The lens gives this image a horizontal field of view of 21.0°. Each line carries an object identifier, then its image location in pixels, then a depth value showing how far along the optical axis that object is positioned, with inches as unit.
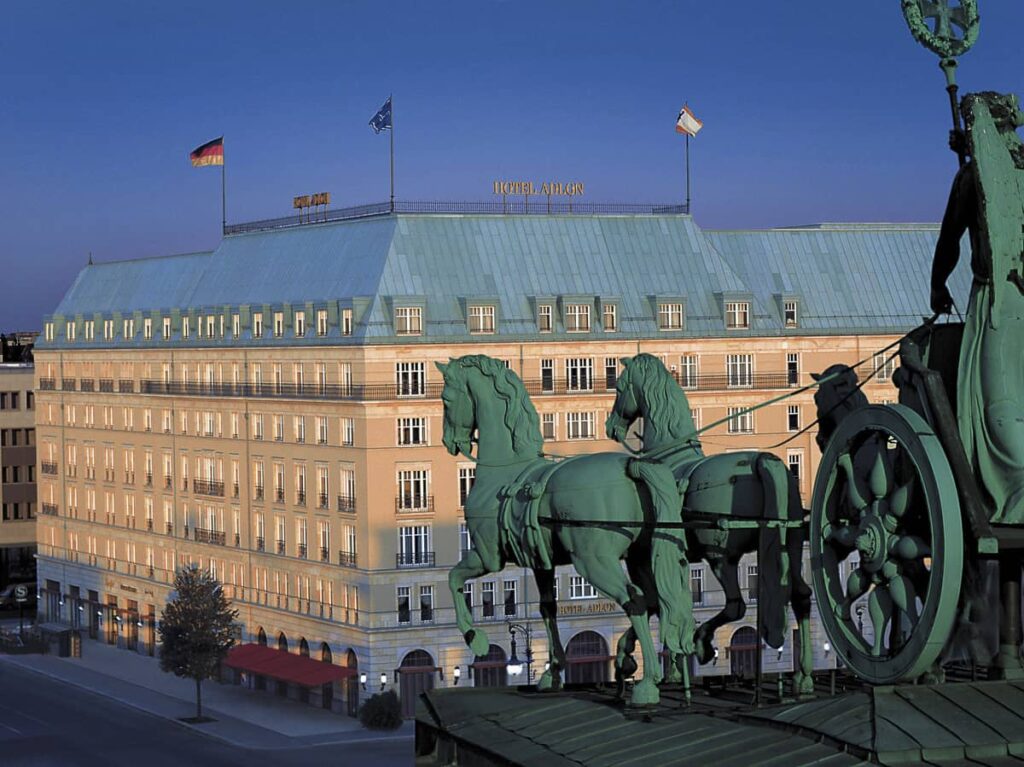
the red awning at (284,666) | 4714.6
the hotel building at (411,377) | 4805.6
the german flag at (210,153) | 5826.8
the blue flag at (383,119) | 5128.0
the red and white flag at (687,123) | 5236.2
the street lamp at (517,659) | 4359.5
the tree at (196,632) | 4793.3
